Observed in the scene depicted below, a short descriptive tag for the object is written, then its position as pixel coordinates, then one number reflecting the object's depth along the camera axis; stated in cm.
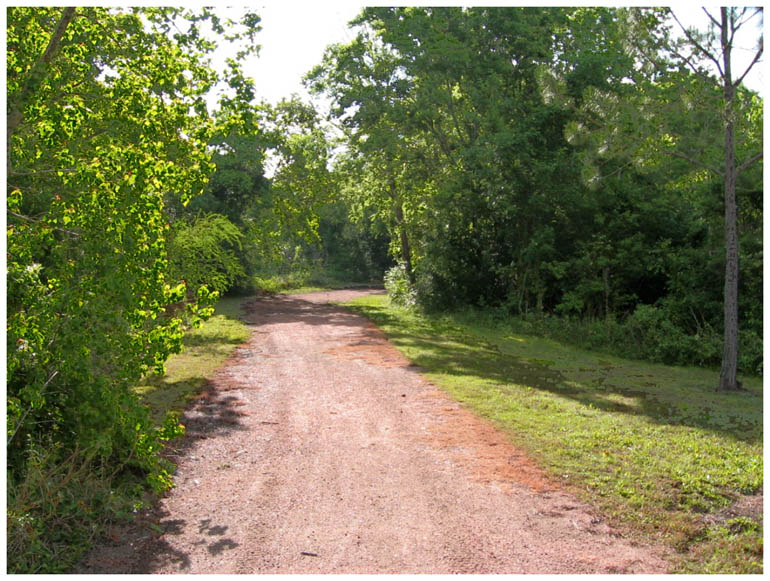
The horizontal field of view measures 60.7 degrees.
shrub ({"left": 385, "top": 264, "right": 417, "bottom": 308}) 2541
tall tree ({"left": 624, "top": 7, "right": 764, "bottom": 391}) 1070
